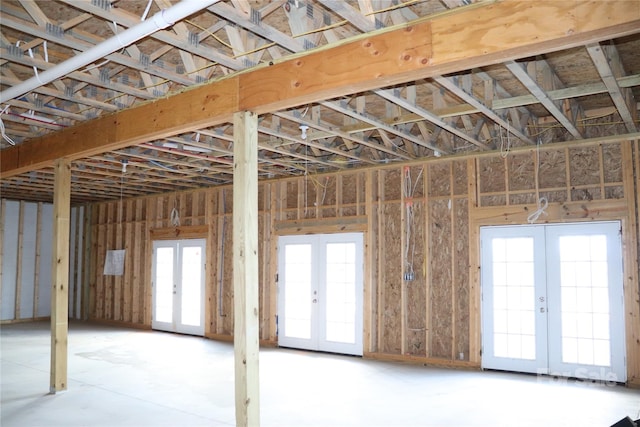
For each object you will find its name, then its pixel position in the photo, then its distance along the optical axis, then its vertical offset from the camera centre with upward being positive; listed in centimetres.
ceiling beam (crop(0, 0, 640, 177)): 291 +130
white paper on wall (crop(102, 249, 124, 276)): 1325 -36
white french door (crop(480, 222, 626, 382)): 683 -70
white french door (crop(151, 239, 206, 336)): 1140 -82
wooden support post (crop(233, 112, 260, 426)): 417 -29
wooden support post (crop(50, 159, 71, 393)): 640 -36
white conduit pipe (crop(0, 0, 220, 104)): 327 +148
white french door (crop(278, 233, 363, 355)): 901 -78
